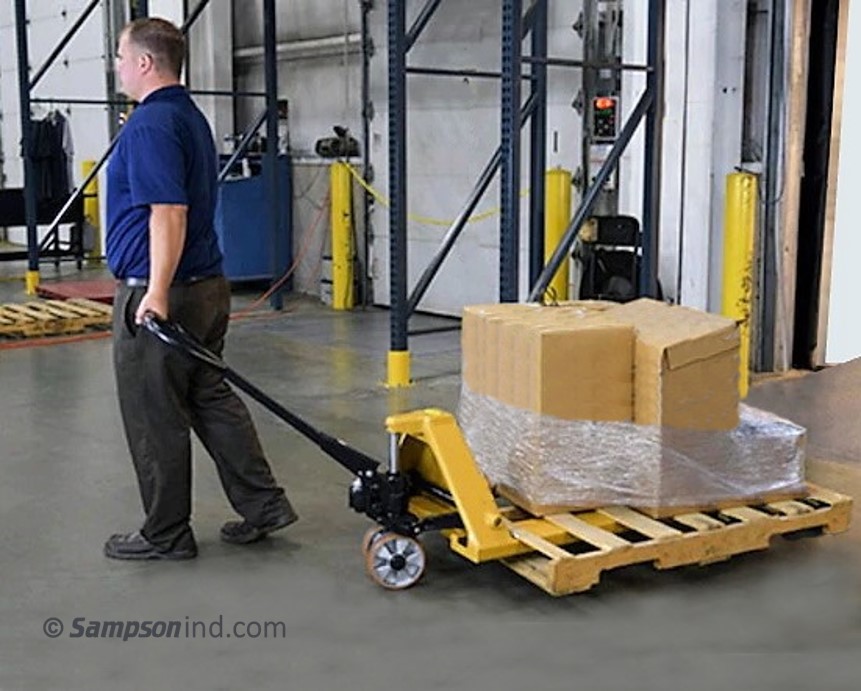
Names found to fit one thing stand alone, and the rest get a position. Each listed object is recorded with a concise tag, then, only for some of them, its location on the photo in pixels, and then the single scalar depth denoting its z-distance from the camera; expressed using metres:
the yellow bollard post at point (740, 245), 7.05
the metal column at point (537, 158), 7.36
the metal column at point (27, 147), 10.85
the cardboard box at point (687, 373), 4.02
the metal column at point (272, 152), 10.07
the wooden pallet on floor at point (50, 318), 8.96
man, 3.90
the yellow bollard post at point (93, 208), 13.96
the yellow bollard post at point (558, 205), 8.23
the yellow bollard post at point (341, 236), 10.56
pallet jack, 3.81
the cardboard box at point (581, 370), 3.99
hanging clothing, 13.61
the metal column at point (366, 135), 10.51
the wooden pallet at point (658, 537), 3.73
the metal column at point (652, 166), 6.93
